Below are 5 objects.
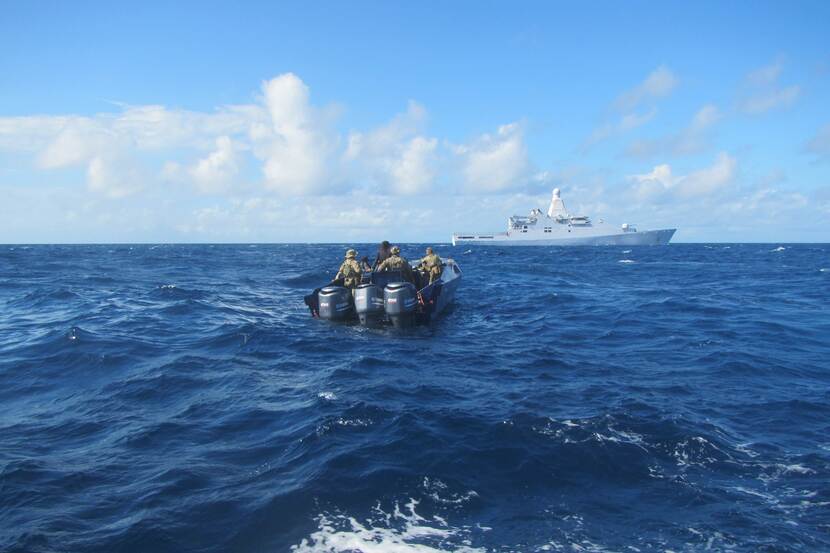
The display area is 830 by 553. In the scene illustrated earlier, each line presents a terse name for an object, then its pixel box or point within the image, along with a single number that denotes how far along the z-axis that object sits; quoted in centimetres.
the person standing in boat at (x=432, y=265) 1827
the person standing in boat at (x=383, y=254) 1855
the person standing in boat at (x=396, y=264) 1691
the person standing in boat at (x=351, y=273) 1714
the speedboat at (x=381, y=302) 1518
